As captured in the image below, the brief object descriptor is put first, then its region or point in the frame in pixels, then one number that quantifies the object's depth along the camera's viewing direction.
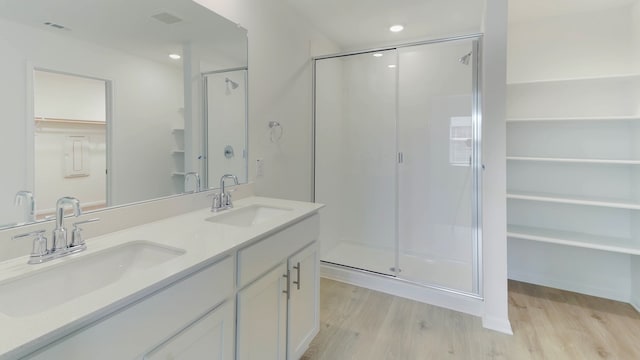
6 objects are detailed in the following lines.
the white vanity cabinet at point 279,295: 1.22
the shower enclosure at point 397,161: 3.05
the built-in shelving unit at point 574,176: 2.47
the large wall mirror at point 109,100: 1.04
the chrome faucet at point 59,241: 0.96
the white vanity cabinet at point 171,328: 0.69
